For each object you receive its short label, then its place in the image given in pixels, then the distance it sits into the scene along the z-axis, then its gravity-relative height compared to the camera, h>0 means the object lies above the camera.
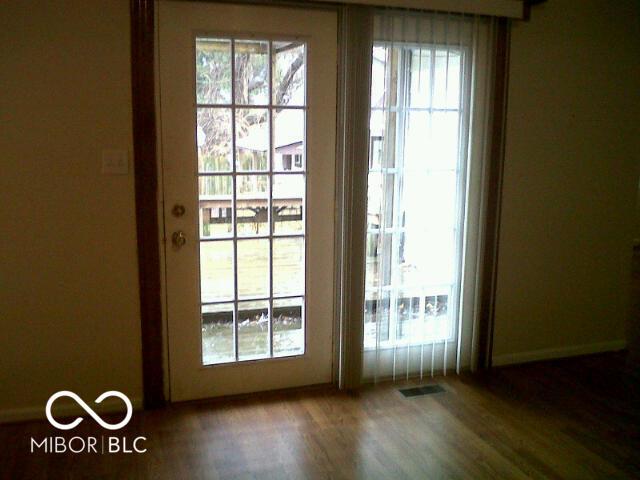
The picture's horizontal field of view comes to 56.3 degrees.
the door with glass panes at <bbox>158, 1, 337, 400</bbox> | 2.86 -0.13
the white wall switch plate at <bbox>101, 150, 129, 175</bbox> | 2.77 +0.01
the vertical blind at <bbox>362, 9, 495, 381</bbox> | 3.13 -0.11
